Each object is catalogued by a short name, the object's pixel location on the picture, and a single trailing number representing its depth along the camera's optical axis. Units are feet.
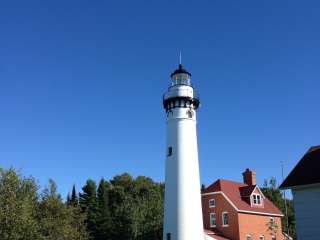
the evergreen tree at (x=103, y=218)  128.51
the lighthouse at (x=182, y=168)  77.88
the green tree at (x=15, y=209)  67.32
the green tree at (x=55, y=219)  86.33
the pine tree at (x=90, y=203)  130.96
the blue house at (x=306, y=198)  54.03
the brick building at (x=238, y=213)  102.55
